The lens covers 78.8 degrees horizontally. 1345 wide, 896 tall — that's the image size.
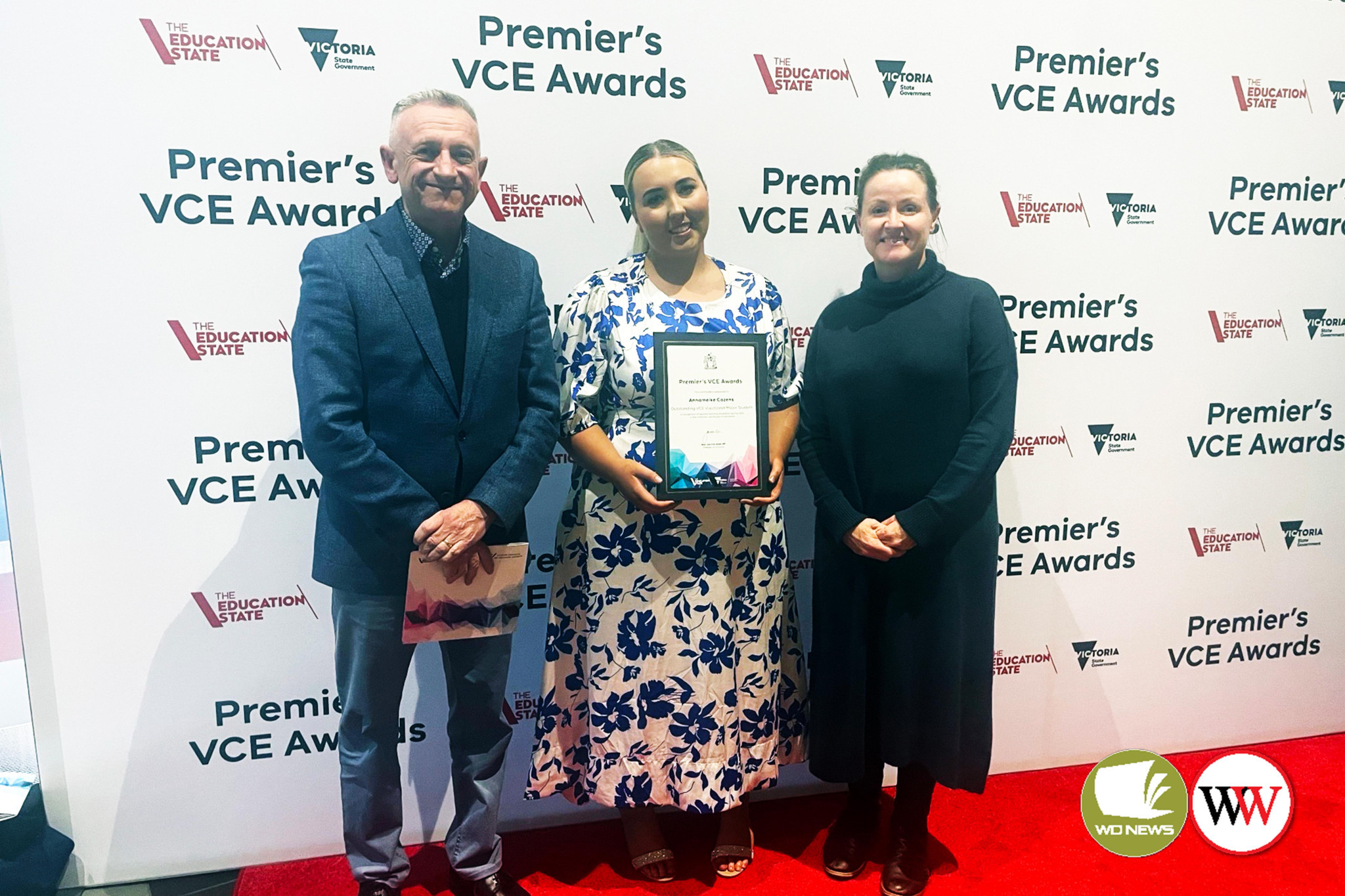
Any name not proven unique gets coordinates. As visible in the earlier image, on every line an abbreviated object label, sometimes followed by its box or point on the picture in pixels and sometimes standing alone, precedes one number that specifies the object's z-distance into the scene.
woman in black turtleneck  1.97
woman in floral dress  1.95
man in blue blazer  1.69
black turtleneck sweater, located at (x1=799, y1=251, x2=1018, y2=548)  1.96
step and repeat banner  2.07
